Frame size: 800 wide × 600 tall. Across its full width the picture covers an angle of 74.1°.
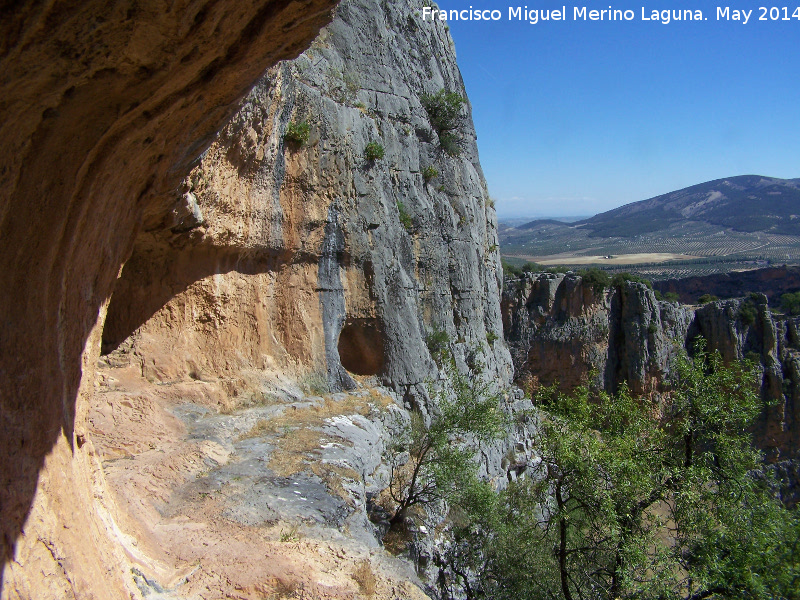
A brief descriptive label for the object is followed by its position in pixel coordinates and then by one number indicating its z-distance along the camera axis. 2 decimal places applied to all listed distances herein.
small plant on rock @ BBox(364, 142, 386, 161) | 15.76
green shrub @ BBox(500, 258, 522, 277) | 40.84
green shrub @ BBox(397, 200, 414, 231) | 17.33
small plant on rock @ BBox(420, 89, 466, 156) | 19.98
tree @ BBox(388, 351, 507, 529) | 11.20
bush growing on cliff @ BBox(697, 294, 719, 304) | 49.84
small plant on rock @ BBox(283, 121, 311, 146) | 13.40
